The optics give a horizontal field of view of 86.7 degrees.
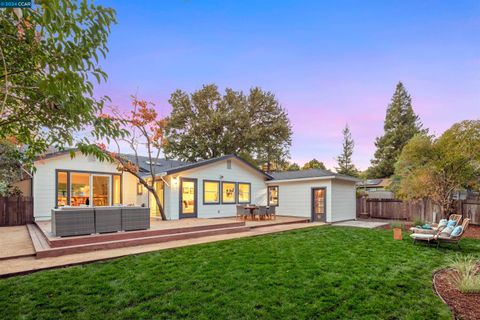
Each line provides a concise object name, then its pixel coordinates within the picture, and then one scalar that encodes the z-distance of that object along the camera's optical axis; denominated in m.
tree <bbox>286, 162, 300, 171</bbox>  38.51
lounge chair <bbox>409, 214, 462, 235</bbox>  8.32
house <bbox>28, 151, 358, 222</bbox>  11.85
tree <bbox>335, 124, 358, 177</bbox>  37.75
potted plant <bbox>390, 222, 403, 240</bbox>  8.95
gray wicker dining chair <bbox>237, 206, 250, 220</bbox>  13.03
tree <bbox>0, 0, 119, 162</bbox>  2.09
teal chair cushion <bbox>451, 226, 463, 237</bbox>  7.56
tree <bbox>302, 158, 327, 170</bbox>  42.51
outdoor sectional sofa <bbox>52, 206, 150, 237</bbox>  7.08
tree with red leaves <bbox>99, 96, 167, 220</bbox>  10.84
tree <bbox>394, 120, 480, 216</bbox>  10.36
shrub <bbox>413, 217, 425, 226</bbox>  11.16
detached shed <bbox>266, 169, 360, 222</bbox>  13.58
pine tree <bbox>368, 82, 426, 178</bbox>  30.73
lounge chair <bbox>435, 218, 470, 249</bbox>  7.57
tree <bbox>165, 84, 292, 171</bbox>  26.02
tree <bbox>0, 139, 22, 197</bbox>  10.77
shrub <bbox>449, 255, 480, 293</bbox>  4.14
